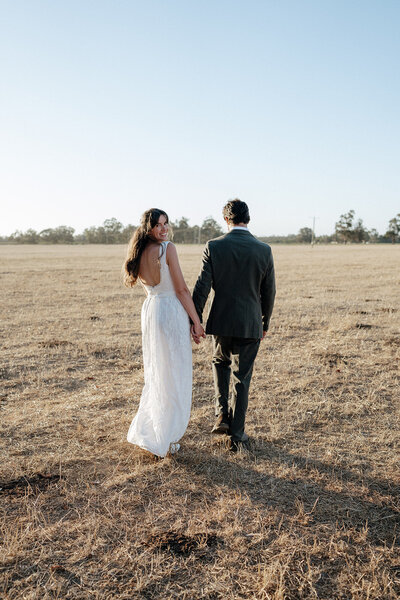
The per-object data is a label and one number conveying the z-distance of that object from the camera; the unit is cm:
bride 466
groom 484
